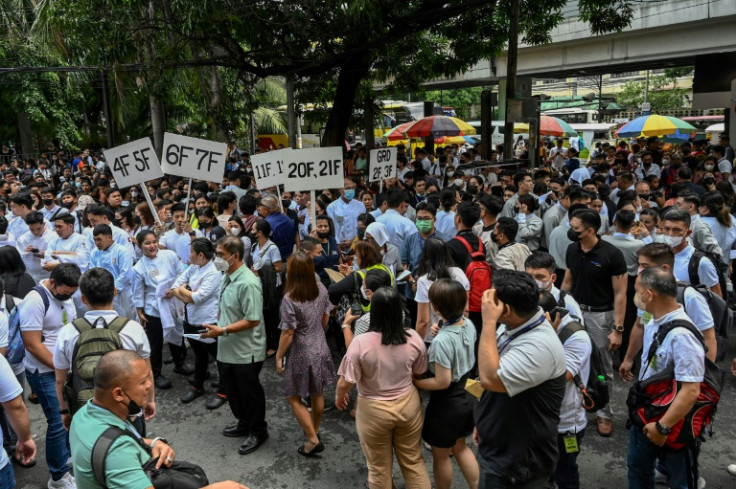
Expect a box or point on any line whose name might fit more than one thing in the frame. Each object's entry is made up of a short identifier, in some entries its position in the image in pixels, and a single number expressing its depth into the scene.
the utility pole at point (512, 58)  13.39
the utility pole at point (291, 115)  12.89
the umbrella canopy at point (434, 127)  17.64
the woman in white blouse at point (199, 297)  5.54
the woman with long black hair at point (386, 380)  3.56
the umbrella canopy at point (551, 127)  20.41
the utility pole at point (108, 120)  18.91
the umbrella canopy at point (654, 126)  16.62
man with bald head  2.35
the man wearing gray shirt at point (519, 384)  2.90
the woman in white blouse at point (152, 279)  6.08
